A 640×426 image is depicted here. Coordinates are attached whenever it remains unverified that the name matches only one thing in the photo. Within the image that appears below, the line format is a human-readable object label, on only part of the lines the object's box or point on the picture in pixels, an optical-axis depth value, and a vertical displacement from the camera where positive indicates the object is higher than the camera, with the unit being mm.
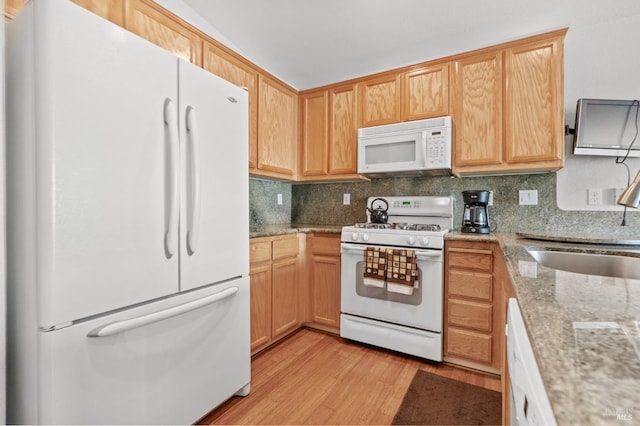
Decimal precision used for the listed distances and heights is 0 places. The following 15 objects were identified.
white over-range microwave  2309 +495
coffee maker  2199 -19
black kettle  2680 -49
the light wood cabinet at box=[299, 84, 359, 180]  2814 +731
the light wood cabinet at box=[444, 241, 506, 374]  1975 -646
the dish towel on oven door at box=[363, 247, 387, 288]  2225 -421
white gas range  2105 -522
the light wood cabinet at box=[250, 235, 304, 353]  2154 -607
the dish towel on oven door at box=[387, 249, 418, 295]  2113 -433
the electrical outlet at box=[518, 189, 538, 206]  2346 +98
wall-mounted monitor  2029 +560
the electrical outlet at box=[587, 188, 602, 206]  2152 +96
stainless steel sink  1369 -254
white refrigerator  972 -61
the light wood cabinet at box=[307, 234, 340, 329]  2598 -598
